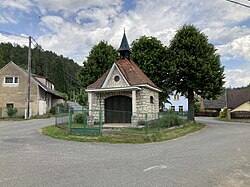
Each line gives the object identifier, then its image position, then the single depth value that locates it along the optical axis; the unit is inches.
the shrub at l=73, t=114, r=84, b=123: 752.3
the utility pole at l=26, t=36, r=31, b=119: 1100.3
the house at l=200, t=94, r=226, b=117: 2208.4
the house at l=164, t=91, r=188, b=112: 1948.8
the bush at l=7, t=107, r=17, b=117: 1121.3
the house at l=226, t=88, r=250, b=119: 1754.4
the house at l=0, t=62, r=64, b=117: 1236.5
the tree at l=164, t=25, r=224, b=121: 954.1
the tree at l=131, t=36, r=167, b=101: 1027.9
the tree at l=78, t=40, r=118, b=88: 1084.5
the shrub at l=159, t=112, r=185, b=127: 650.1
